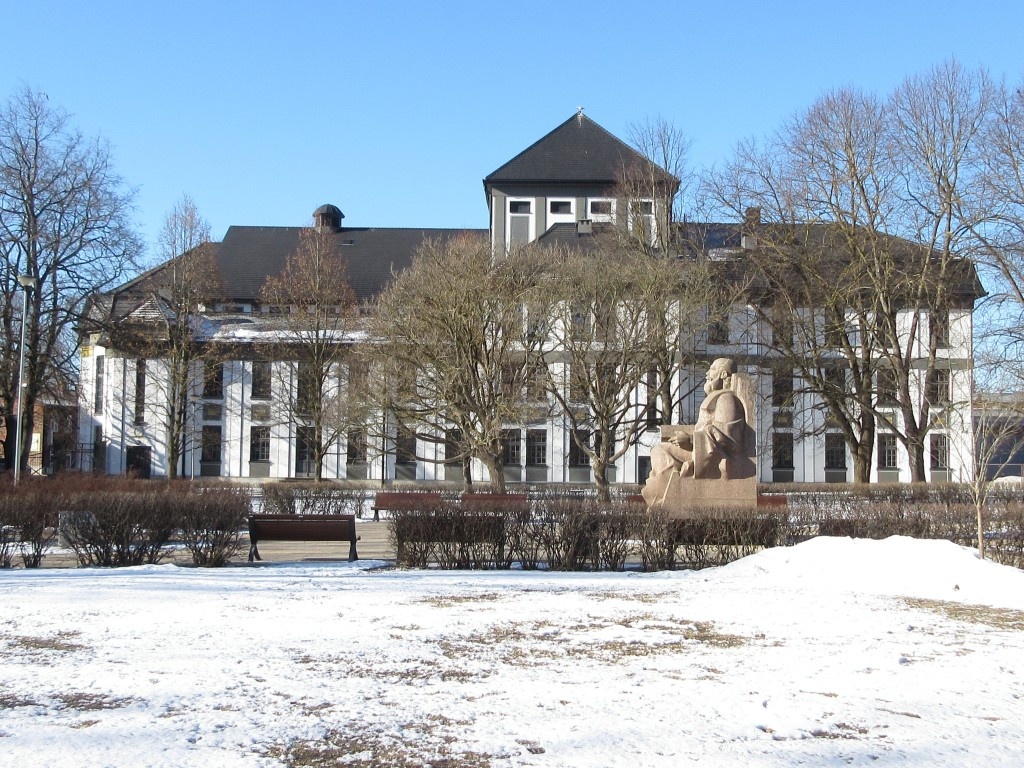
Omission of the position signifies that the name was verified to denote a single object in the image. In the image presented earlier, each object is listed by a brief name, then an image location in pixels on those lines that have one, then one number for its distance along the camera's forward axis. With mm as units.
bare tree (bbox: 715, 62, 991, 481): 31797
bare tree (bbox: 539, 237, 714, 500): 30566
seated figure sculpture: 18203
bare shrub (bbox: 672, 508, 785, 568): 14156
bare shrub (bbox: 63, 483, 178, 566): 13273
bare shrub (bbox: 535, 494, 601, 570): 13719
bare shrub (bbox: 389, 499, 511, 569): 13875
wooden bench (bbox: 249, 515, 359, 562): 14422
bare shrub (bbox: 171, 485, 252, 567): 13594
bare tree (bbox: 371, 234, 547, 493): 29562
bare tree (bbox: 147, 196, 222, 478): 43719
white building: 40406
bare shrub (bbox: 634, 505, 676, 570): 13781
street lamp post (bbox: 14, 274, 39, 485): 24297
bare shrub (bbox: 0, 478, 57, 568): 13336
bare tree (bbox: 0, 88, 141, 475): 32656
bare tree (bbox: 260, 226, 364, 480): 43094
